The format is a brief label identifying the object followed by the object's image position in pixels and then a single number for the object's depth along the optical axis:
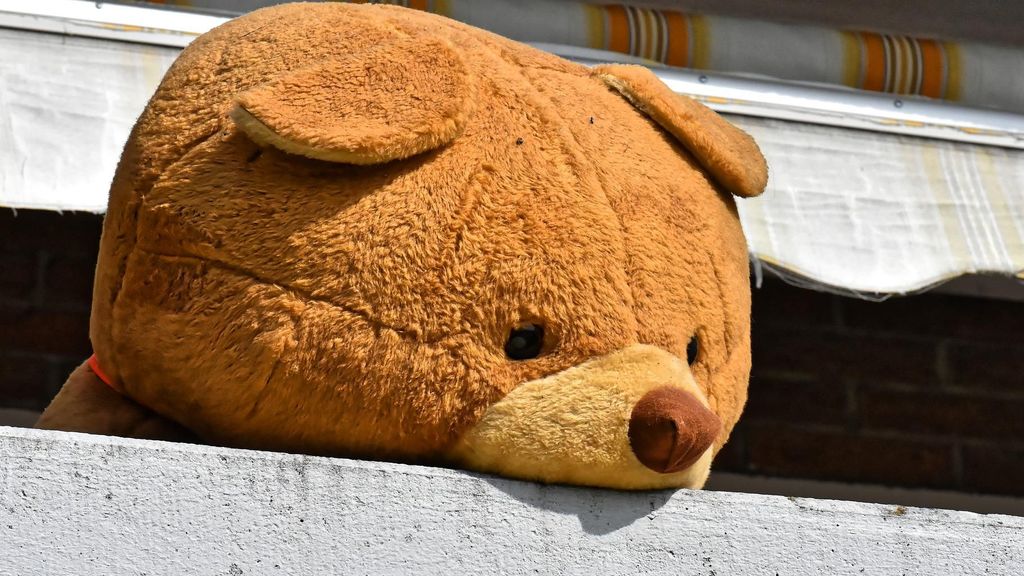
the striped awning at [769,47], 2.72
